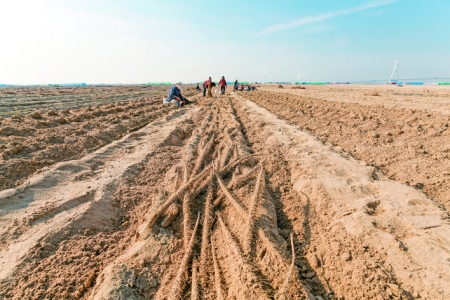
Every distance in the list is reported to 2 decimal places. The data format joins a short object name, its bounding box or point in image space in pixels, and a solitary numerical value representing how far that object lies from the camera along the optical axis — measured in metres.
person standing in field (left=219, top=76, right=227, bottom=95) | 21.80
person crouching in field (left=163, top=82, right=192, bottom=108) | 14.02
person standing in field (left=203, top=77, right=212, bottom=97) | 19.45
